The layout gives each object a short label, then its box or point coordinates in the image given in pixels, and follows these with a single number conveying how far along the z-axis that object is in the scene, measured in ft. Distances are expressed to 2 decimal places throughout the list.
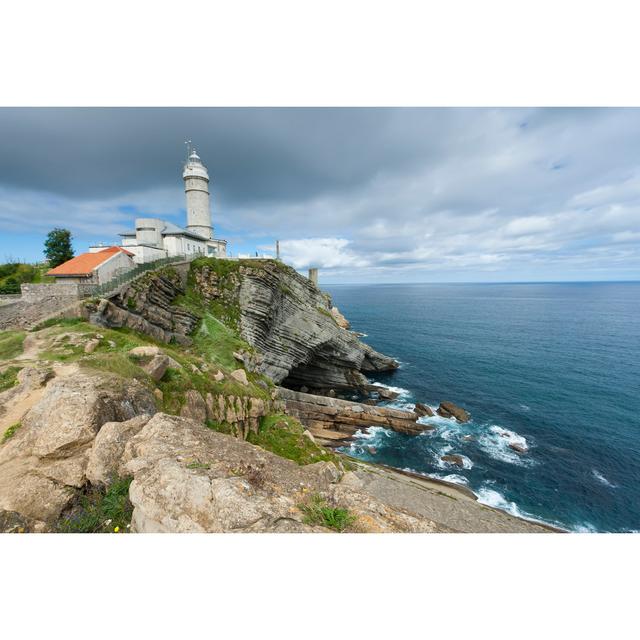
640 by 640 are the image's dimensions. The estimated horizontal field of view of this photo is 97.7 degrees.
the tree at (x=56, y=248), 111.34
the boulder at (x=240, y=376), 65.41
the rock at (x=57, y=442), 20.93
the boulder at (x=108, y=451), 22.24
